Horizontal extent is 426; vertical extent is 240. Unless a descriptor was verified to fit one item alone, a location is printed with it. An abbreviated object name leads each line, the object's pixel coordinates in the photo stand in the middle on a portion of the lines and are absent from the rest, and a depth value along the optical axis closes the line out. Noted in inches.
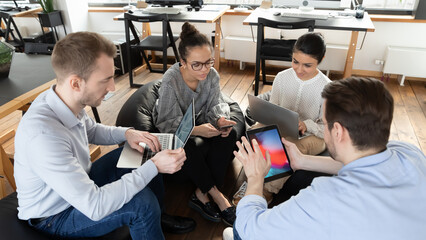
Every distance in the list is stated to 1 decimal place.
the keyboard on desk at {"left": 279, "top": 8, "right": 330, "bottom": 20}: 125.4
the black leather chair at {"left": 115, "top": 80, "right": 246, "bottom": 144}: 79.7
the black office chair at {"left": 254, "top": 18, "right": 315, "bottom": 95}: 111.8
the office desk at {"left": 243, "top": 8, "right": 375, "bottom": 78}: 114.3
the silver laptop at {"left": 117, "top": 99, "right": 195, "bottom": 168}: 56.5
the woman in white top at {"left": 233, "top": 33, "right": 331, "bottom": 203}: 70.9
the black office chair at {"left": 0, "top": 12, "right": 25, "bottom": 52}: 162.7
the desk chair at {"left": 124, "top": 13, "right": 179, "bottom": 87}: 125.7
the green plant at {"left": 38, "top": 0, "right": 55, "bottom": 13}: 157.9
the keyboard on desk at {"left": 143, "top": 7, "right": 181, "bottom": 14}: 139.2
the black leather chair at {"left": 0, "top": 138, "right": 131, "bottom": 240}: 46.7
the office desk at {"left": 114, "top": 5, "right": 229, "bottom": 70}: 130.3
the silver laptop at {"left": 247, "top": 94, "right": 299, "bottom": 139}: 66.5
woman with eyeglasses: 68.7
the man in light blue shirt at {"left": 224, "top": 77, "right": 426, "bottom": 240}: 30.0
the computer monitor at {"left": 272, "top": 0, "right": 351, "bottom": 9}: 120.6
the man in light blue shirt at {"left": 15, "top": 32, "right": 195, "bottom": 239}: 40.8
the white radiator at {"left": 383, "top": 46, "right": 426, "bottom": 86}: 133.6
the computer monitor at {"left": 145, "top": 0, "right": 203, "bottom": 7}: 141.6
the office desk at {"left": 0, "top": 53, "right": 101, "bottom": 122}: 63.2
